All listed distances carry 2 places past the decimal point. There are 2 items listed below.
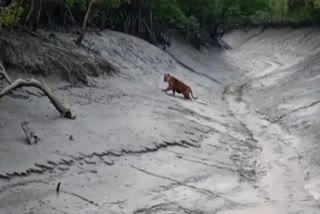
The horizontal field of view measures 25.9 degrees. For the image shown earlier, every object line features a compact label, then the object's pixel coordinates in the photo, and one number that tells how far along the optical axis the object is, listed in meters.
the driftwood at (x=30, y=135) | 14.56
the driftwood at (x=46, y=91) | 16.17
